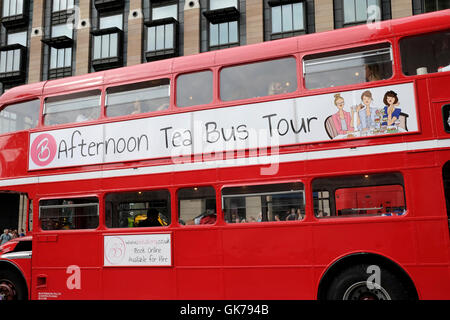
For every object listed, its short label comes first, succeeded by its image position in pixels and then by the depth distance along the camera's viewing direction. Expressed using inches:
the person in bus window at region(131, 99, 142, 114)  283.3
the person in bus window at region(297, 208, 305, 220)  236.0
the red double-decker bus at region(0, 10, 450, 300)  219.8
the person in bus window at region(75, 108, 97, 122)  296.0
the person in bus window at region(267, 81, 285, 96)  249.6
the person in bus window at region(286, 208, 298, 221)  238.2
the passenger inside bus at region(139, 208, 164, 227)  270.4
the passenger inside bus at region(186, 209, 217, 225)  256.4
